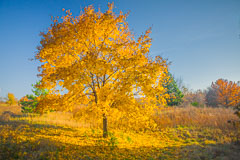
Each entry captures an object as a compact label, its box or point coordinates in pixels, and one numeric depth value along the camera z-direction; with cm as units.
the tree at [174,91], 2753
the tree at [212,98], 3369
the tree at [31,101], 1586
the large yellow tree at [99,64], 676
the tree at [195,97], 3797
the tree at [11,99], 3653
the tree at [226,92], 3019
